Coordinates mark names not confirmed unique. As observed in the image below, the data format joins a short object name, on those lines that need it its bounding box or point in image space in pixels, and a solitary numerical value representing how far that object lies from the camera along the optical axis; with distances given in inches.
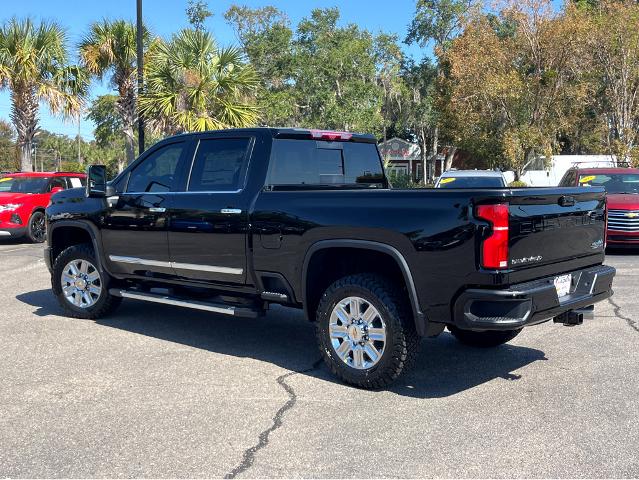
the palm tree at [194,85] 756.0
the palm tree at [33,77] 858.8
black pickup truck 183.2
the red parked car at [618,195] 522.0
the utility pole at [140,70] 716.7
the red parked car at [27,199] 615.2
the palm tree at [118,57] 852.6
